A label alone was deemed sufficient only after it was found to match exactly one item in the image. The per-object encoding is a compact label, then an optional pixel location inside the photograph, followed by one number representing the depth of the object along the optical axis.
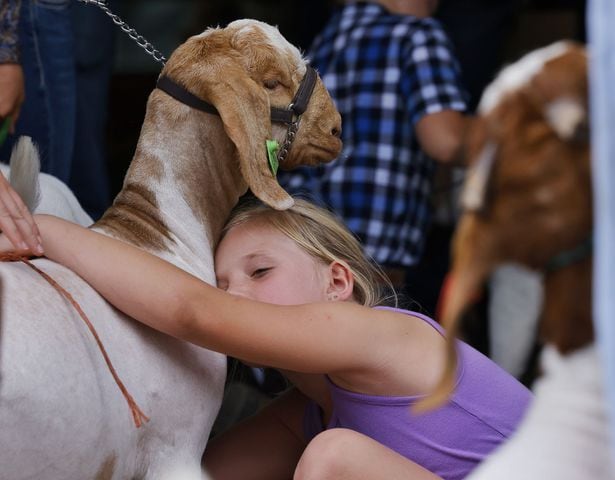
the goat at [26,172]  4.20
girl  3.74
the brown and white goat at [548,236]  2.35
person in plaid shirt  6.73
